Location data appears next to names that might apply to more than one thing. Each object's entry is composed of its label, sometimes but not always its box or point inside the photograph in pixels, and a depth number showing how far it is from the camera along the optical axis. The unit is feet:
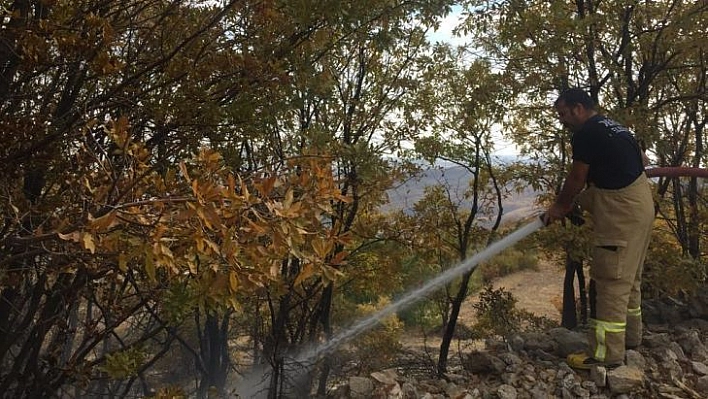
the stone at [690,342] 13.93
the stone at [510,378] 12.35
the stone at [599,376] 11.43
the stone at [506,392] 11.61
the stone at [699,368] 12.37
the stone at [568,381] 11.66
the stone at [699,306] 16.98
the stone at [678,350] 13.33
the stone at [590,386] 11.43
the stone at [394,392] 12.03
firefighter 11.10
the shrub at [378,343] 29.73
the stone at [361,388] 12.19
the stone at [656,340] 13.64
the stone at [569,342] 13.52
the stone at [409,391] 12.19
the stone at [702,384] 11.75
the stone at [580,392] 11.35
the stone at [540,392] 11.61
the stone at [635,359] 12.27
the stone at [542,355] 13.69
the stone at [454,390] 12.23
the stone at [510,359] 13.25
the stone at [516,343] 14.56
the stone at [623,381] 11.23
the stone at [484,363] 13.17
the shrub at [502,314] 26.09
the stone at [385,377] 12.65
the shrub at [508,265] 84.53
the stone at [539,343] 14.40
